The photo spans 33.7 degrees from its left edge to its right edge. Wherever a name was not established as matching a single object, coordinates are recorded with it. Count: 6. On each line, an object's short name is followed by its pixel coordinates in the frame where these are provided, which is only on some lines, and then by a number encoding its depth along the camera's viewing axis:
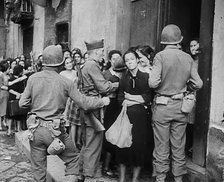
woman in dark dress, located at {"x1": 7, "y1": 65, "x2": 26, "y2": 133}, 8.41
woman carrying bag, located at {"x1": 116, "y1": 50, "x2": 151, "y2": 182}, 4.55
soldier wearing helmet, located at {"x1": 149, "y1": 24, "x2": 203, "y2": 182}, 4.25
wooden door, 4.53
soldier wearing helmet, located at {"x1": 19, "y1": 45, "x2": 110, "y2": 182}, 4.12
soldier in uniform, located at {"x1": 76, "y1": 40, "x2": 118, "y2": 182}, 4.59
